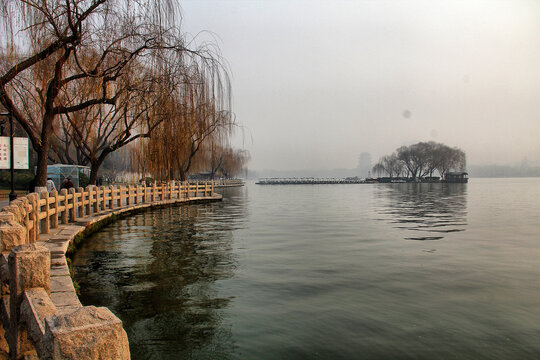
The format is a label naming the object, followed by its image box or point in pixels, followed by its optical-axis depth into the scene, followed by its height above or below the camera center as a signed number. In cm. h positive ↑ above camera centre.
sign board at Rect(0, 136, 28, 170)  1695 +103
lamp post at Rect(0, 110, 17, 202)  1602 +67
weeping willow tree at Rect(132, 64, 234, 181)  1411 +205
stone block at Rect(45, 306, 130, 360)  195 -70
